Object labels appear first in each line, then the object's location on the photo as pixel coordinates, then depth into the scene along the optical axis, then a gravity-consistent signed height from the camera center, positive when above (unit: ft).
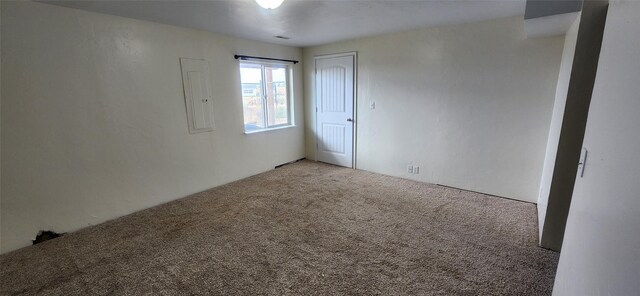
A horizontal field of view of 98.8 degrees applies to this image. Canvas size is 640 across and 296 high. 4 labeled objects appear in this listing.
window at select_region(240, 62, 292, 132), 14.19 -0.06
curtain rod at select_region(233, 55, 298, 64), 13.00 +1.82
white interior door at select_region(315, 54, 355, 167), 15.03 -0.82
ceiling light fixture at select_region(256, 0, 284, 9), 6.86 +2.27
